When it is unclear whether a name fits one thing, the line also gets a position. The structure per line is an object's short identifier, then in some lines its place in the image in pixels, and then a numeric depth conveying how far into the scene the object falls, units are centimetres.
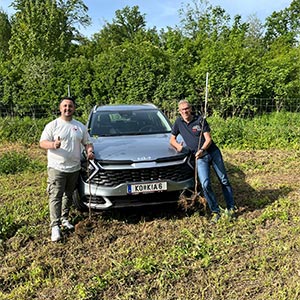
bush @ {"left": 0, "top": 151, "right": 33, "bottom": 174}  711
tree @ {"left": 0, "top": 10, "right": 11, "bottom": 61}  3032
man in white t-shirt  394
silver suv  419
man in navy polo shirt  441
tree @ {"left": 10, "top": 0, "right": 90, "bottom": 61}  1606
